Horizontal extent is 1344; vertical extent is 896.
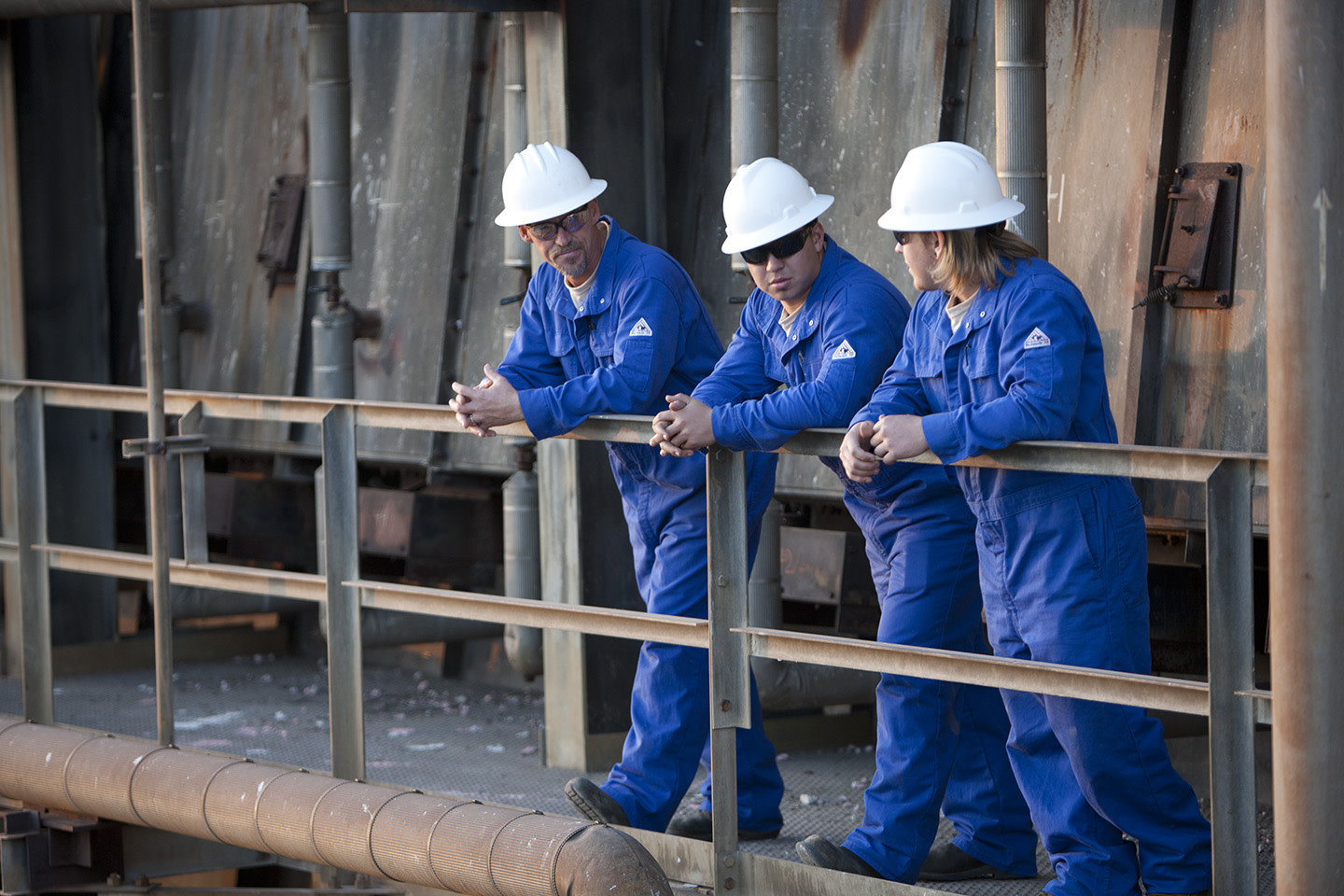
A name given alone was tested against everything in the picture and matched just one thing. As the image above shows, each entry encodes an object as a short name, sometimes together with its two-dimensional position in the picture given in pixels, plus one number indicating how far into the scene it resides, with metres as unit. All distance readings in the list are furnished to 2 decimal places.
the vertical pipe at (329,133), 13.13
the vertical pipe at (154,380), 9.86
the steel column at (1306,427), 5.89
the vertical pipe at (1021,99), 9.55
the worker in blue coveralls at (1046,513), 7.05
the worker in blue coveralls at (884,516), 7.94
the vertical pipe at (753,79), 10.54
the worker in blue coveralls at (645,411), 8.78
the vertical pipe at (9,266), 14.76
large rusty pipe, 8.24
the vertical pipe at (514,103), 12.03
